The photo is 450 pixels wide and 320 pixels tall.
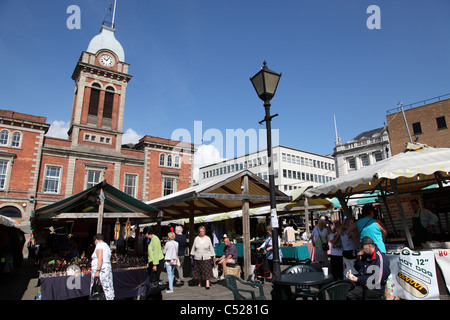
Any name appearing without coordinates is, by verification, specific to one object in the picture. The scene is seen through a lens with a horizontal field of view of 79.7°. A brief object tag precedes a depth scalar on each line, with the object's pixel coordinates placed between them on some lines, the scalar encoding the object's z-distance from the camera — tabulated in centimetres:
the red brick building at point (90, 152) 2477
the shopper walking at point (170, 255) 818
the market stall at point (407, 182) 561
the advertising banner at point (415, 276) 551
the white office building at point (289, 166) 5588
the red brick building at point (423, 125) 2983
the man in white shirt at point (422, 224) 640
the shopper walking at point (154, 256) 796
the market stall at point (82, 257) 656
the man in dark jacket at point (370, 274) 425
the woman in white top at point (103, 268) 591
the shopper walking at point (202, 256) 827
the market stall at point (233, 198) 920
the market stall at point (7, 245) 1180
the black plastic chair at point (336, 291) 373
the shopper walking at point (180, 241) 1022
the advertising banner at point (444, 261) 550
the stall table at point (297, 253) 1219
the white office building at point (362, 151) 4503
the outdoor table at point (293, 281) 419
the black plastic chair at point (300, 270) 489
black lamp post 605
